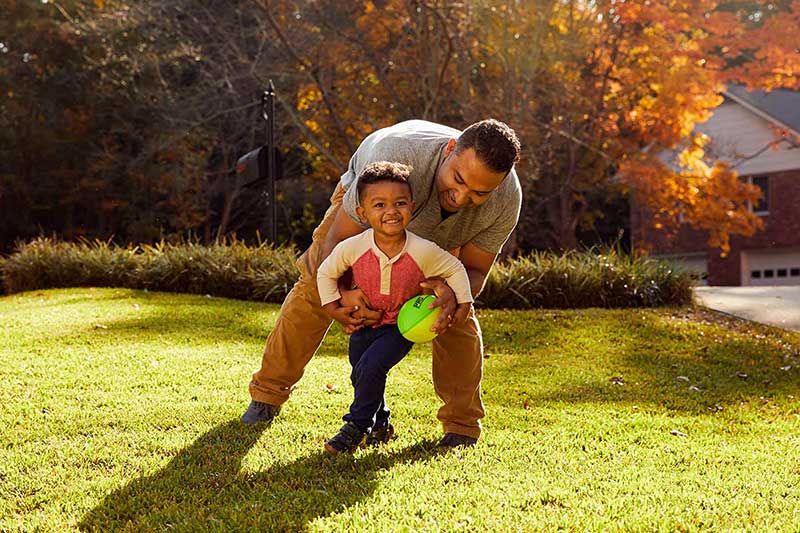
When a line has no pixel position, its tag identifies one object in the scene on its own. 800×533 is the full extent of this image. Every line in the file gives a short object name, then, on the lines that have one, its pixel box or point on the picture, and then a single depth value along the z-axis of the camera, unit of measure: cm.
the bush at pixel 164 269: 999
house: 2262
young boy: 337
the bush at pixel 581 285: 928
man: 333
